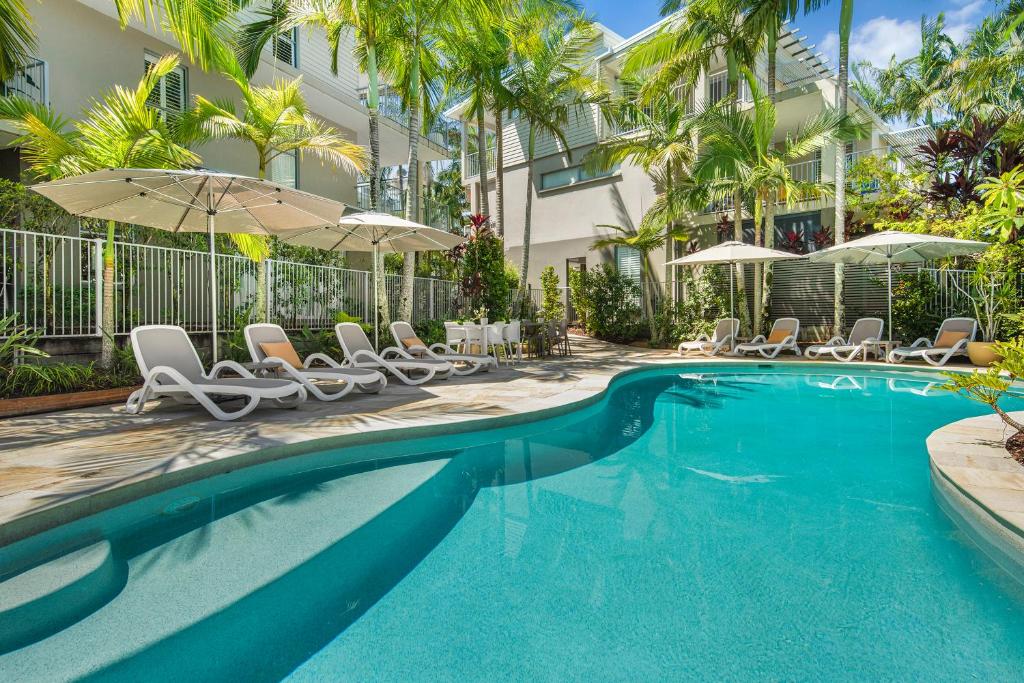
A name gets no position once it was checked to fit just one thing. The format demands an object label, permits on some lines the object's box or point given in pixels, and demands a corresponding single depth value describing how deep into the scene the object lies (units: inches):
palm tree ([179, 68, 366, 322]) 373.1
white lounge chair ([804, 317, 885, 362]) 485.1
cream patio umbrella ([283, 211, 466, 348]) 343.9
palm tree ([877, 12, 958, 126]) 1143.6
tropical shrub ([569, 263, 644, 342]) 707.4
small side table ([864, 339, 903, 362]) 475.5
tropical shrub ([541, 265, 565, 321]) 740.0
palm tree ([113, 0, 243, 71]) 214.2
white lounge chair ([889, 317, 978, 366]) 443.5
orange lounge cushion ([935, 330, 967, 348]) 451.6
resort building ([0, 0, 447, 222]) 408.5
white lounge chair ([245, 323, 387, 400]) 270.4
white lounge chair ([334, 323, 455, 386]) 335.0
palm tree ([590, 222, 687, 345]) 628.1
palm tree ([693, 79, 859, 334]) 534.0
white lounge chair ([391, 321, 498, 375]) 374.9
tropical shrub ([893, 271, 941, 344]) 514.6
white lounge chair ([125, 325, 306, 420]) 223.0
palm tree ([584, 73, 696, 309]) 610.9
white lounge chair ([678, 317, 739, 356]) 560.1
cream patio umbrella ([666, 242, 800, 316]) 511.8
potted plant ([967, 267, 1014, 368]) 437.6
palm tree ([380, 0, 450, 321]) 412.8
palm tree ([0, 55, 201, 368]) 294.0
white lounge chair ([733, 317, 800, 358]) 534.9
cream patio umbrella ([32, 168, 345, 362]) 230.2
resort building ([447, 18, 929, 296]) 665.6
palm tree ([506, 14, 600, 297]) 627.5
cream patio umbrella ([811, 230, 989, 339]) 435.8
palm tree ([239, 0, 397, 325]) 400.2
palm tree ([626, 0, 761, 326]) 596.1
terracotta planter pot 423.5
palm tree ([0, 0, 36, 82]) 209.3
